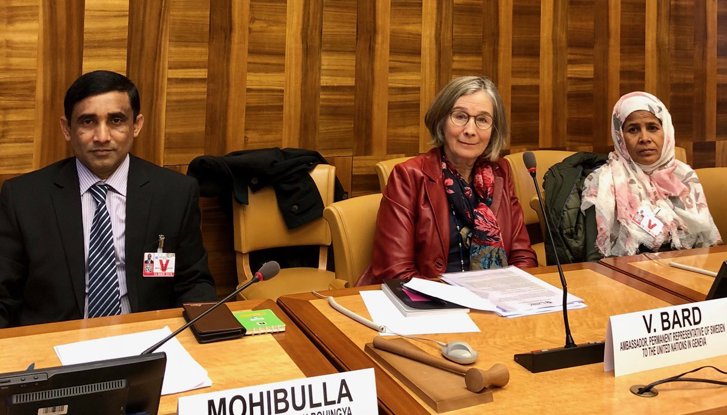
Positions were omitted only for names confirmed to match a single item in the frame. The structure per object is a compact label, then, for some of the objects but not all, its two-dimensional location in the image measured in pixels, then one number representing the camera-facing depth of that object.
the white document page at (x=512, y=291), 2.16
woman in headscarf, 3.36
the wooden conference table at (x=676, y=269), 2.37
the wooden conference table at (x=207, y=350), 1.65
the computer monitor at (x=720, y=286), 1.98
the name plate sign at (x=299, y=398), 1.32
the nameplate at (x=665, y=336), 1.70
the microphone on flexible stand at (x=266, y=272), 1.66
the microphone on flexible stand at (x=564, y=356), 1.75
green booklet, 1.92
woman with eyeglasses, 2.84
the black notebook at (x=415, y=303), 2.08
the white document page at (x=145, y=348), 1.60
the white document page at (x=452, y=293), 2.14
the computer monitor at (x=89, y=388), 1.17
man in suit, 2.49
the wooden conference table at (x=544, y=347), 1.56
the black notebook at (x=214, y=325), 1.86
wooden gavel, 1.58
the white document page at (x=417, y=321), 1.97
